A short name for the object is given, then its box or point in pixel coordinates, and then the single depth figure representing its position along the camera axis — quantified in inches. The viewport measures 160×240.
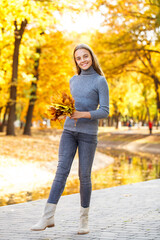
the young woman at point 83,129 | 177.5
